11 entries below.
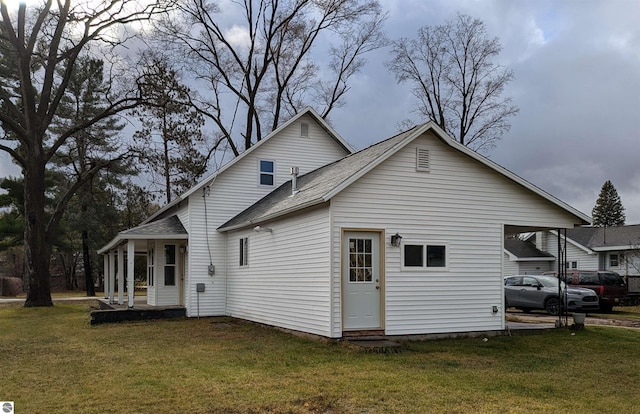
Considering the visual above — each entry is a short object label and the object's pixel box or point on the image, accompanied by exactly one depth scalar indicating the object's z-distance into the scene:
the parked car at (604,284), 22.36
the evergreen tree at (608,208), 62.09
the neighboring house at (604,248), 30.45
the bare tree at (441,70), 32.94
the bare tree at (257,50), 29.94
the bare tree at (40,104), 22.78
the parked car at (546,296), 20.08
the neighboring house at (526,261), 34.22
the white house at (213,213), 17.31
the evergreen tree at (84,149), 32.78
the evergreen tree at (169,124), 23.84
